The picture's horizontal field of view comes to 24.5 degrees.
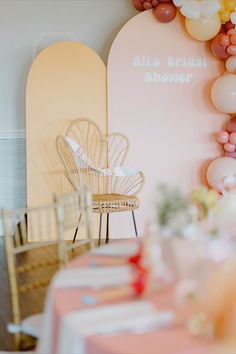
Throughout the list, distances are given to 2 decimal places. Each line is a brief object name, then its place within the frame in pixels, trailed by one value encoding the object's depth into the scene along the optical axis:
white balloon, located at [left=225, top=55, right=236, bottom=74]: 4.75
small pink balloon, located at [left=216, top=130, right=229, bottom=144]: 4.91
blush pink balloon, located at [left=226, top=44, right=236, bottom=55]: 4.73
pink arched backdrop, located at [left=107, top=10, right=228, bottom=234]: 5.02
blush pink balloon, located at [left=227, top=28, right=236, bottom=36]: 4.73
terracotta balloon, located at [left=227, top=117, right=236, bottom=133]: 4.86
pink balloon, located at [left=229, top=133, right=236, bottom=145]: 4.86
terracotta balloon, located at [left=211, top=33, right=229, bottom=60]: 4.79
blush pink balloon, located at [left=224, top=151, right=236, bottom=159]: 4.95
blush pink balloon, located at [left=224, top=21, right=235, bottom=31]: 4.80
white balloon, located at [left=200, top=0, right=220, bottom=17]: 4.67
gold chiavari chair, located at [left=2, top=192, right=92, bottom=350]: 2.00
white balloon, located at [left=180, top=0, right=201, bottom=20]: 4.71
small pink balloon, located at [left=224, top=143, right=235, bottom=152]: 4.89
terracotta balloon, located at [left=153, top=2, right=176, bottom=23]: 4.83
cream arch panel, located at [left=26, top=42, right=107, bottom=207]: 4.97
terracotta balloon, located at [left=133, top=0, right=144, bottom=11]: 5.05
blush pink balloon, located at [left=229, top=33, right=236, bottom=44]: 4.70
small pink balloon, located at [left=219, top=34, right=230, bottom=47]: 4.73
